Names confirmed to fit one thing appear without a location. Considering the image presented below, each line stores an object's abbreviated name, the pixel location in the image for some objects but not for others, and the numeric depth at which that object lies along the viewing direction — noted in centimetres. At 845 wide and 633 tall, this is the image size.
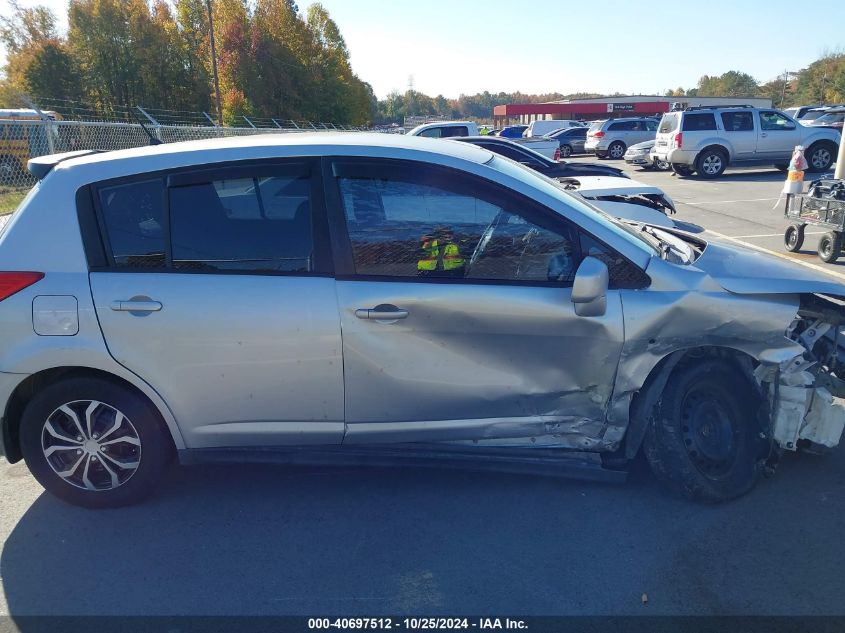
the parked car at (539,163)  1105
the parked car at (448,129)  1681
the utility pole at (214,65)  3368
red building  6341
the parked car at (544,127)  3603
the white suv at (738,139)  1966
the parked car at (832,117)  2638
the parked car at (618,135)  3038
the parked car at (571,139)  3347
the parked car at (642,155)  2322
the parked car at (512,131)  3568
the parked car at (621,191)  840
